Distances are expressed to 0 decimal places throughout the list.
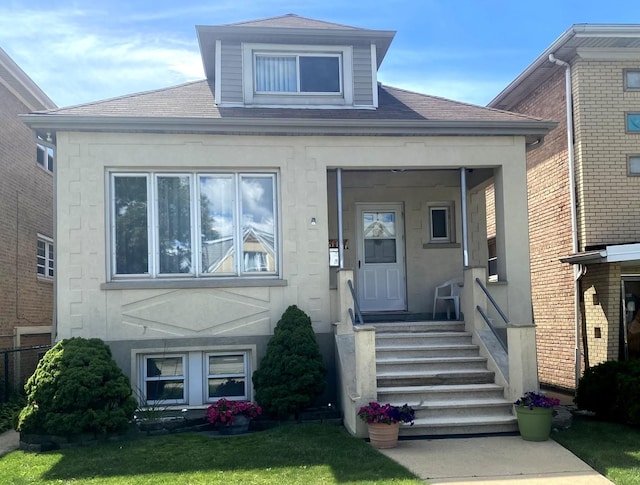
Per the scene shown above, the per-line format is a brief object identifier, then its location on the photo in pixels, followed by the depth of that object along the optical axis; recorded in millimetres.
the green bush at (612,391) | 9320
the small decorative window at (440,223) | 13523
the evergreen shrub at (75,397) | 8852
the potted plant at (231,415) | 9570
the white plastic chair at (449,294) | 12438
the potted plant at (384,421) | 8391
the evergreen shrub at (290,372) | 9938
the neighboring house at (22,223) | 14609
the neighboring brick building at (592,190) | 12391
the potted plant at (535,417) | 8672
